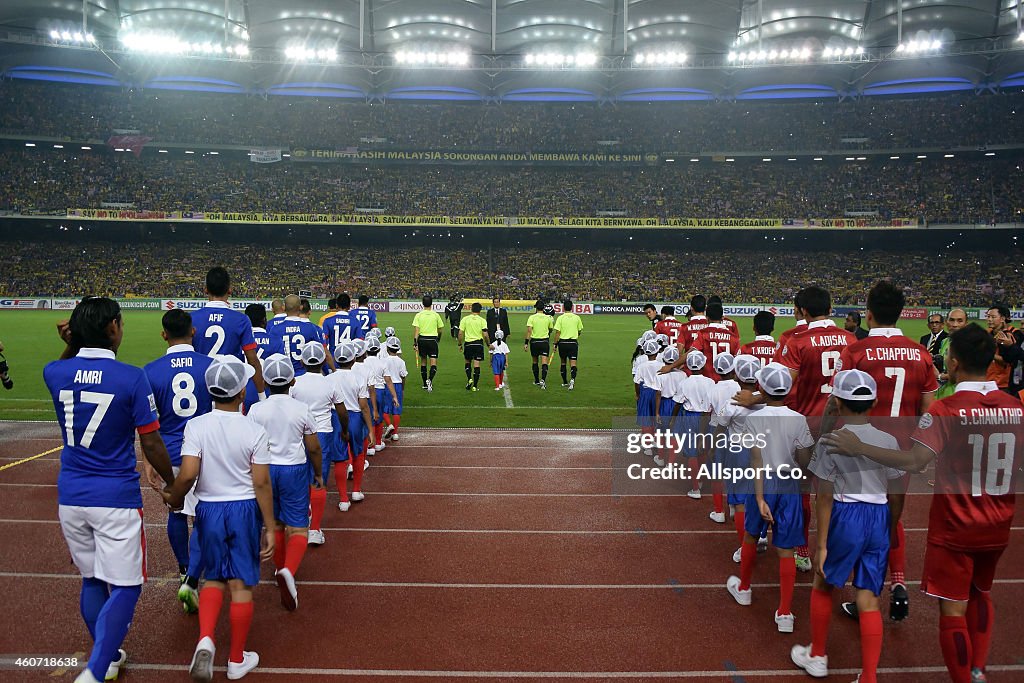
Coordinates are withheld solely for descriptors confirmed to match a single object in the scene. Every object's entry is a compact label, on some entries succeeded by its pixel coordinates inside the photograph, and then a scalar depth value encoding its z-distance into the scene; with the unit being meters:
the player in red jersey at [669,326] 10.20
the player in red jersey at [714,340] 7.97
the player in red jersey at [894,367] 4.76
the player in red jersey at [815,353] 5.59
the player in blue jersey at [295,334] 7.78
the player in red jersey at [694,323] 8.34
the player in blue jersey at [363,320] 11.09
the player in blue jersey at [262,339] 7.86
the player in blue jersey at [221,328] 6.22
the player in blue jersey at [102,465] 3.69
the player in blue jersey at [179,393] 4.88
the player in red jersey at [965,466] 3.60
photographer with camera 11.00
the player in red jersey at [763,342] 6.68
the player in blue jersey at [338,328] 10.38
